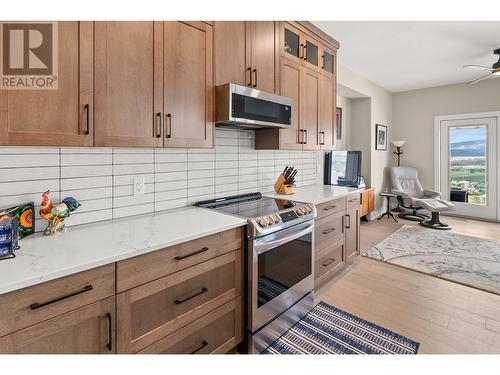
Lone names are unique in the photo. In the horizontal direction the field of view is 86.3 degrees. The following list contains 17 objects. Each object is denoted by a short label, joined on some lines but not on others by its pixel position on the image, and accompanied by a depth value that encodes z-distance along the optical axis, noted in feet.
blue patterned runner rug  5.80
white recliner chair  15.53
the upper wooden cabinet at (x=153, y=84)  4.37
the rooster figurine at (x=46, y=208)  4.28
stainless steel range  5.50
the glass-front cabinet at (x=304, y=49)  8.04
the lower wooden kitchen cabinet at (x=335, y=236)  7.91
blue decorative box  3.42
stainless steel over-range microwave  5.91
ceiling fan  11.81
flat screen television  14.11
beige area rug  9.31
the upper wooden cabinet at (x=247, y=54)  6.16
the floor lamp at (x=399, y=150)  18.78
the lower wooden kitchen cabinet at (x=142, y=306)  3.03
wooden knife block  8.72
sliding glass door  16.69
